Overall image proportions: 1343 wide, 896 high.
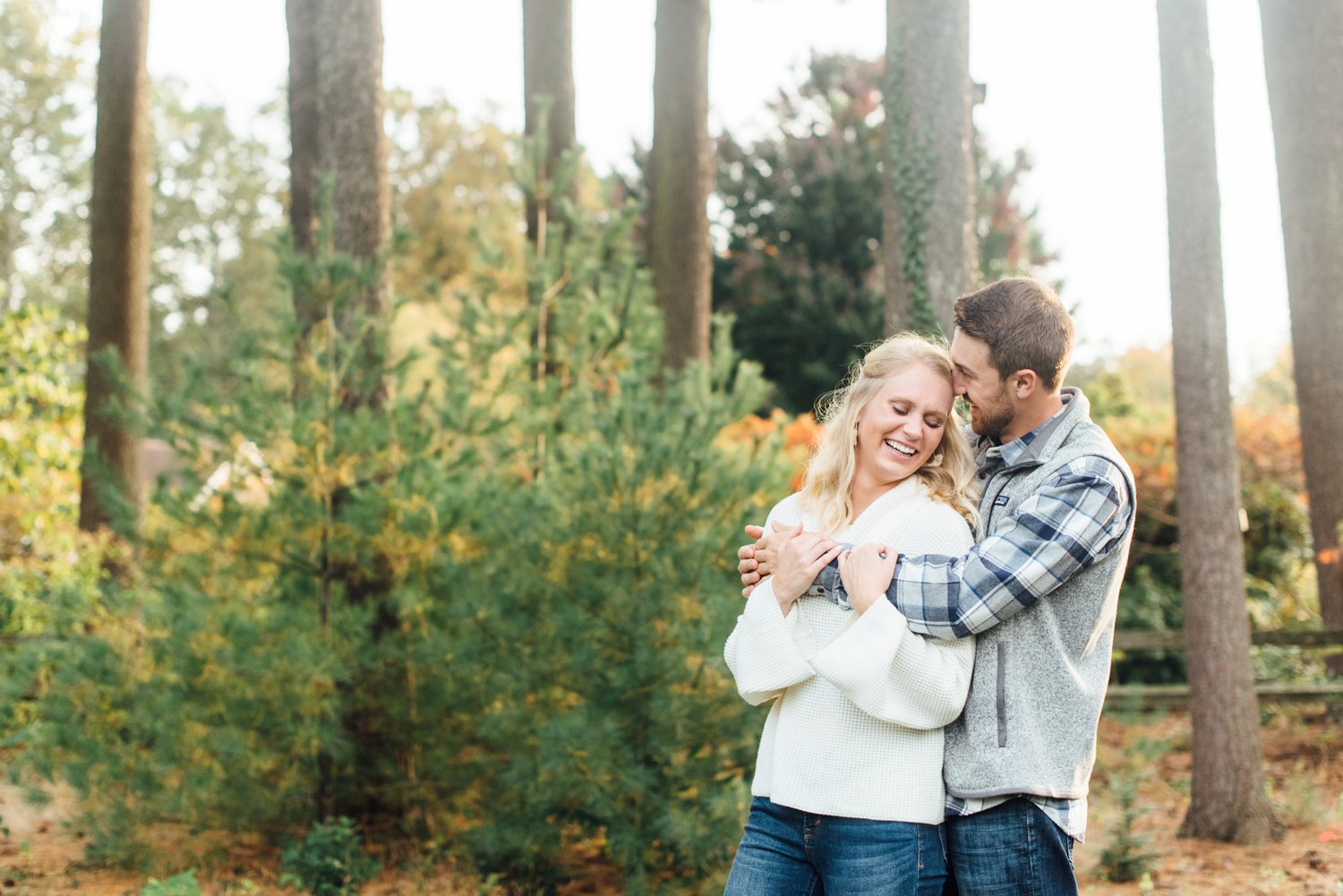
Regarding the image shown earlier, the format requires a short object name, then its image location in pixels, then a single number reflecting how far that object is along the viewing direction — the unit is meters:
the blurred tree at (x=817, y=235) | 17.48
